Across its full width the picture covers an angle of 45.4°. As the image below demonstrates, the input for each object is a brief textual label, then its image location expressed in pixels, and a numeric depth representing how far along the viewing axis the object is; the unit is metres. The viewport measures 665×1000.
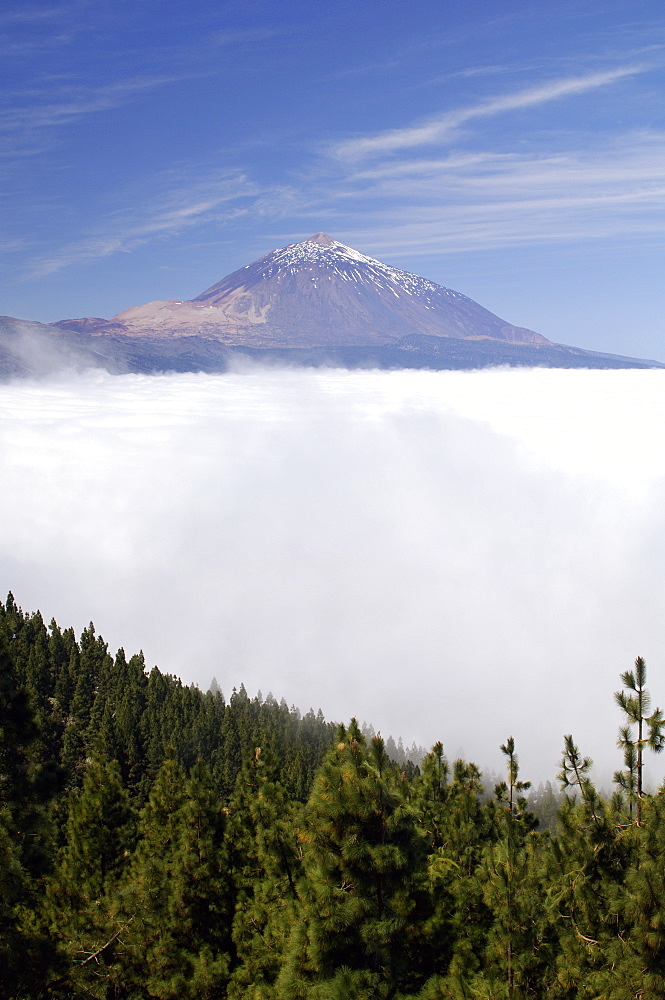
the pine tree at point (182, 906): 22.62
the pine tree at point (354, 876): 15.11
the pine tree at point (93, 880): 22.78
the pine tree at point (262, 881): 22.00
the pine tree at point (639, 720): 15.52
